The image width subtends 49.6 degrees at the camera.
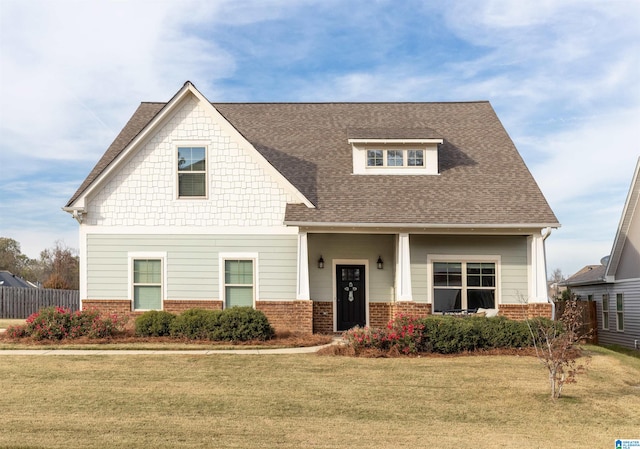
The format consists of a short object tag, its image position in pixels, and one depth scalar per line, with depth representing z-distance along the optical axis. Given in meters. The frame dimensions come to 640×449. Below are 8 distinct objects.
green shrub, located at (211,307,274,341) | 18.11
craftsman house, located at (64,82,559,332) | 20.70
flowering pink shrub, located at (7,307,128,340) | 18.22
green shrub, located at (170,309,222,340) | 18.22
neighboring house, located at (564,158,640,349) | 26.42
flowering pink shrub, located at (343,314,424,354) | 16.52
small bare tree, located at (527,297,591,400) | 12.21
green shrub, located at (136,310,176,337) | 18.67
